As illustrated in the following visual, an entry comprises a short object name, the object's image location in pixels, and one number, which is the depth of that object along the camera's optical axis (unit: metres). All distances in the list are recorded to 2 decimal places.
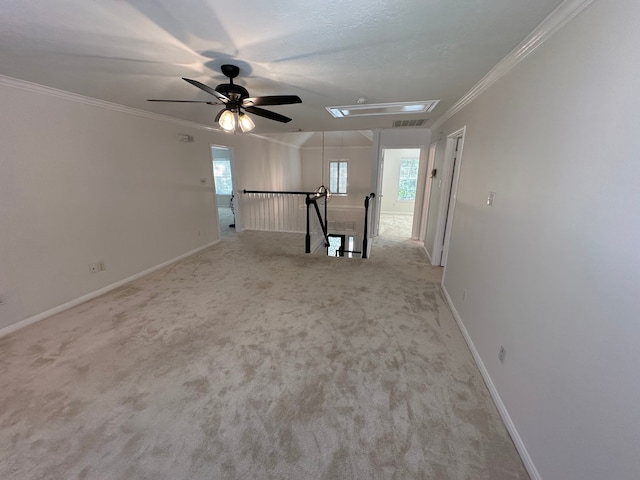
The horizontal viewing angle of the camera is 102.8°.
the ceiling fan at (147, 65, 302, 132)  2.09
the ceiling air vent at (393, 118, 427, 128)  4.36
